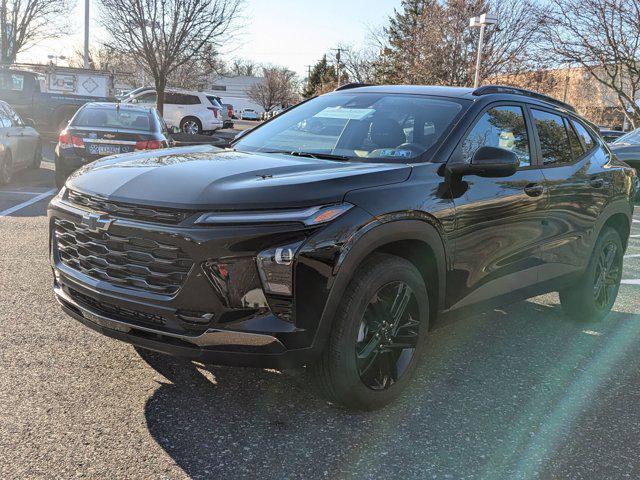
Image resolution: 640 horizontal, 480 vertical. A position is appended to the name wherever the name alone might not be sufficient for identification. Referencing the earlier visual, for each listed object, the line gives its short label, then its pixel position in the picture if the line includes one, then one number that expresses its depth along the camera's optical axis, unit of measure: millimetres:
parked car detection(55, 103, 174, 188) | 9203
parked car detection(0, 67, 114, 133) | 17562
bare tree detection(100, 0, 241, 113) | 19500
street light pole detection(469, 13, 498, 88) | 16594
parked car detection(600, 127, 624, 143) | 17014
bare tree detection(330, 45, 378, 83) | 37481
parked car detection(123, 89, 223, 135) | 25248
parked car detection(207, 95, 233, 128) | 27205
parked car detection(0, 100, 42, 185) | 10430
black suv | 2709
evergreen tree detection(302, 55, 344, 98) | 67712
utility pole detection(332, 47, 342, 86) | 42925
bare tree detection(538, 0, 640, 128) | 19875
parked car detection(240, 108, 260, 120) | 69188
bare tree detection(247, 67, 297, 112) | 85750
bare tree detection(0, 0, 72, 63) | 34188
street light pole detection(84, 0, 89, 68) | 26750
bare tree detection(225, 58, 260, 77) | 112706
